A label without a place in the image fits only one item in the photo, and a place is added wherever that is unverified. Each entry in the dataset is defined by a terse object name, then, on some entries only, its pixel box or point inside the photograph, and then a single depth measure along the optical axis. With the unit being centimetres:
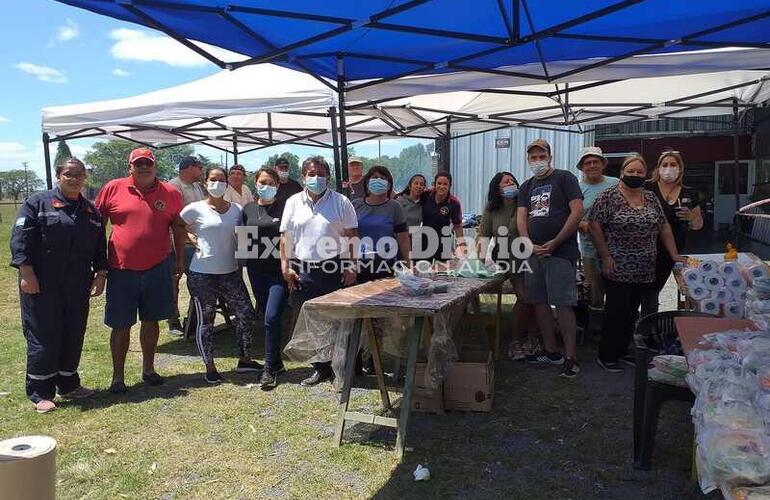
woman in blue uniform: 347
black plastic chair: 250
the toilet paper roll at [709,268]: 333
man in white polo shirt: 387
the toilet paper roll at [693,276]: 335
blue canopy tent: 336
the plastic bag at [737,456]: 146
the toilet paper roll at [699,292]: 329
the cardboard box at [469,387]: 351
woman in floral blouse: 397
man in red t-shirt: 379
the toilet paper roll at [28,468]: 168
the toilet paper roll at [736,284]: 320
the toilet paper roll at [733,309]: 312
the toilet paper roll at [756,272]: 312
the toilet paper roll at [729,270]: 327
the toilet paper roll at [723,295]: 322
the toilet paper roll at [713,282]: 328
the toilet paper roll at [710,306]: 321
